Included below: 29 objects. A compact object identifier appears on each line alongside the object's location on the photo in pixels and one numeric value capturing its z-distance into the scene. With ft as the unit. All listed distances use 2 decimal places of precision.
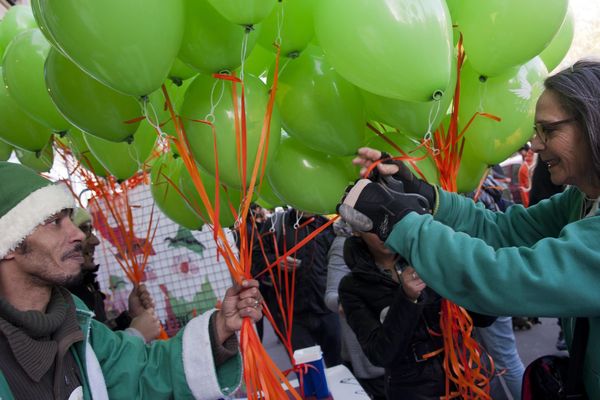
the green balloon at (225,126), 4.01
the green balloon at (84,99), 4.38
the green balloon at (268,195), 5.63
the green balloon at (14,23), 6.24
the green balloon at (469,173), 5.32
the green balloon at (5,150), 7.31
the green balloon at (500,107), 4.75
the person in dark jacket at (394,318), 5.01
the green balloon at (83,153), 6.12
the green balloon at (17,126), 5.88
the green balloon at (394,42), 3.50
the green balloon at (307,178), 4.80
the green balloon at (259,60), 5.19
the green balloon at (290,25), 4.28
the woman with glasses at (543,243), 3.21
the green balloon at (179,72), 4.70
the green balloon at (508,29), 4.17
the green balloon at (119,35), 3.38
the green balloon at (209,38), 3.93
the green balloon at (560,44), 5.61
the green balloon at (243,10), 3.44
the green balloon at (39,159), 6.64
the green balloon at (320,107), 4.38
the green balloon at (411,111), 4.34
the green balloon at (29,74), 5.04
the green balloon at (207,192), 5.35
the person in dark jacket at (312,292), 10.75
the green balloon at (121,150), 5.74
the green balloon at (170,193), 6.07
